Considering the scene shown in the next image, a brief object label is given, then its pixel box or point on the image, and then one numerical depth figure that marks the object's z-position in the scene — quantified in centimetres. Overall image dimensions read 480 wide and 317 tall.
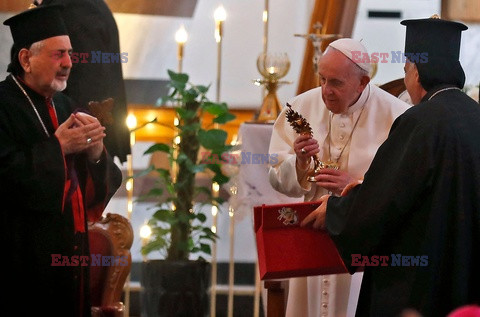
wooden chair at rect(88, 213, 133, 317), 468
